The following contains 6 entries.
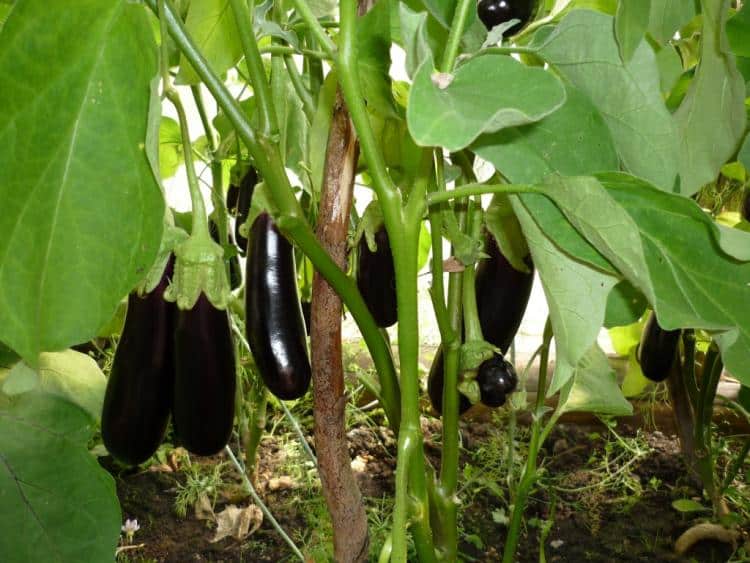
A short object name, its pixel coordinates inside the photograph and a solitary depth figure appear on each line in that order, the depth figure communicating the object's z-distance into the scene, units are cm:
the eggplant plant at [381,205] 33
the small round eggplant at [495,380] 58
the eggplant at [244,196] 77
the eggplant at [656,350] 77
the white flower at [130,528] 99
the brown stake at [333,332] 48
